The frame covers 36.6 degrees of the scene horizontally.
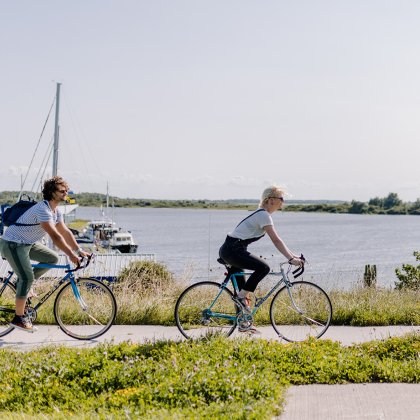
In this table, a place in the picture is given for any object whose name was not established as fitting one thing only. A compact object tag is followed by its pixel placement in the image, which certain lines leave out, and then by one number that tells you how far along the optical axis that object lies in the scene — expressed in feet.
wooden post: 42.97
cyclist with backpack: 23.41
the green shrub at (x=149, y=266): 66.77
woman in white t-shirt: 23.41
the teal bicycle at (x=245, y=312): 24.12
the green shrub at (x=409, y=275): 51.51
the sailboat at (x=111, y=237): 226.99
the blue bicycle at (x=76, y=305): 25.11
